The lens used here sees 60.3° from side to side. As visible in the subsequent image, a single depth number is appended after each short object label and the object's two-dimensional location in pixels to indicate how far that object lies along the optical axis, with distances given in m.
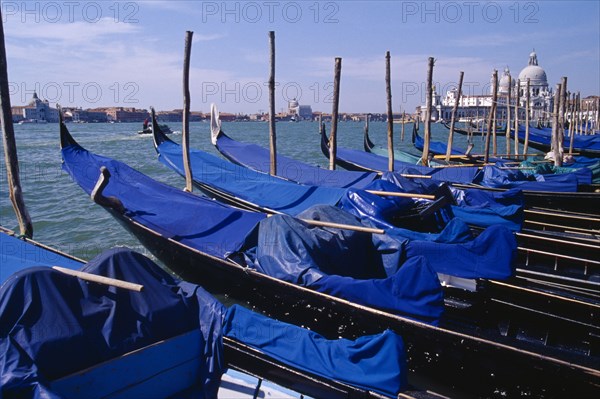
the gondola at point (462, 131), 20.67
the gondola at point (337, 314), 3.26
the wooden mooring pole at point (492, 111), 12.23
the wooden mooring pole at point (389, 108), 10.23
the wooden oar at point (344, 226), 4.22
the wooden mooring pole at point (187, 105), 7.66
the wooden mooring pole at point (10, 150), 5.01
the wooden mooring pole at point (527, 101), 15.02
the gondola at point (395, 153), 13.23
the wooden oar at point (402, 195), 5.68
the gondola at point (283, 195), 5.64
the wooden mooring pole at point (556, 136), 11.87
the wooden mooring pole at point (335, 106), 9.10
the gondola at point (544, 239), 5.20
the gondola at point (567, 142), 16.83
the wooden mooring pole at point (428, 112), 11.39
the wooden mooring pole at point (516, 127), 14.97
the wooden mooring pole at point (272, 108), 8.42
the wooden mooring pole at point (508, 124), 14.42
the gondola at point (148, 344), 2.48
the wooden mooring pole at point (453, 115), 13.09
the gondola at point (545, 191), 8.10
